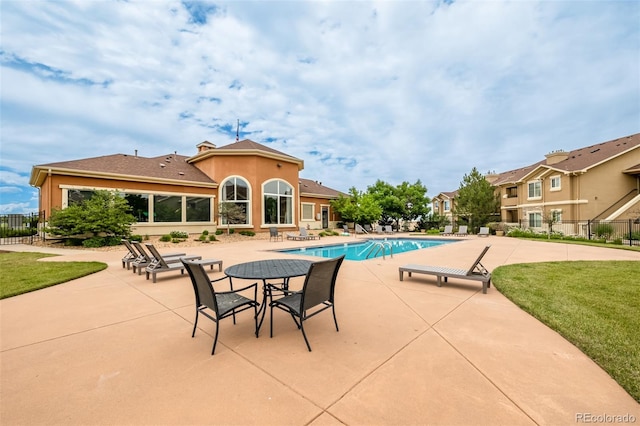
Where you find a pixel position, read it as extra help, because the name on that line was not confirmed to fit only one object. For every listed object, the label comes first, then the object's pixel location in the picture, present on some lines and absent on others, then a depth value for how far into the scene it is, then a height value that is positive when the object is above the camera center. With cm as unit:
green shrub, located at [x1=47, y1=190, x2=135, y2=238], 1330 +16
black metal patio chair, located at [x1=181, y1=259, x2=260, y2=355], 299 -101
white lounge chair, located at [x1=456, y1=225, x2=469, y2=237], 2336 -136
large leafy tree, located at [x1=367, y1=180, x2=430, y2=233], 2842 +180
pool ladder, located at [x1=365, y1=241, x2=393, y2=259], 1280 -176
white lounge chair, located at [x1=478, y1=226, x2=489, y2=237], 2256 -142
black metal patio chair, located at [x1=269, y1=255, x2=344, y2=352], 310 -92
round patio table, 363 -79
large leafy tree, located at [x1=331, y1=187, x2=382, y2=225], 2648 +104
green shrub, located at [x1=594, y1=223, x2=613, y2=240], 1723 -114
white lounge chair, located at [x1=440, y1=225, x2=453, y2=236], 2388 -137
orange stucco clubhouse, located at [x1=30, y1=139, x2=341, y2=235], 1516 +238
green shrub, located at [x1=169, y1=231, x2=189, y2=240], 1658 -94
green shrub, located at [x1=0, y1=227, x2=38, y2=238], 1812 -70
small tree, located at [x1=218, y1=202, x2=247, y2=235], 1812 +42
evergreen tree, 2478 +146
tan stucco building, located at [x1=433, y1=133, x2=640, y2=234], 2162 +239
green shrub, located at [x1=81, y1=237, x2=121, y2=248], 1352 -108
